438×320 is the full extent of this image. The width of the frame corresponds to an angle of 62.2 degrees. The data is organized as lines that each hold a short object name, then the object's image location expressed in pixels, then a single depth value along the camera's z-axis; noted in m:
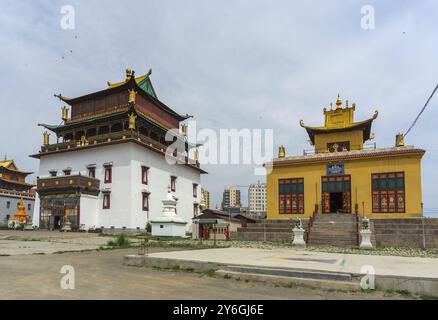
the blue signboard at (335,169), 27.86
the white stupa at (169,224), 26.64
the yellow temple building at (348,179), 25.56
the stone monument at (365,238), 18.83
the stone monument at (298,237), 20.25
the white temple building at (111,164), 35.50
